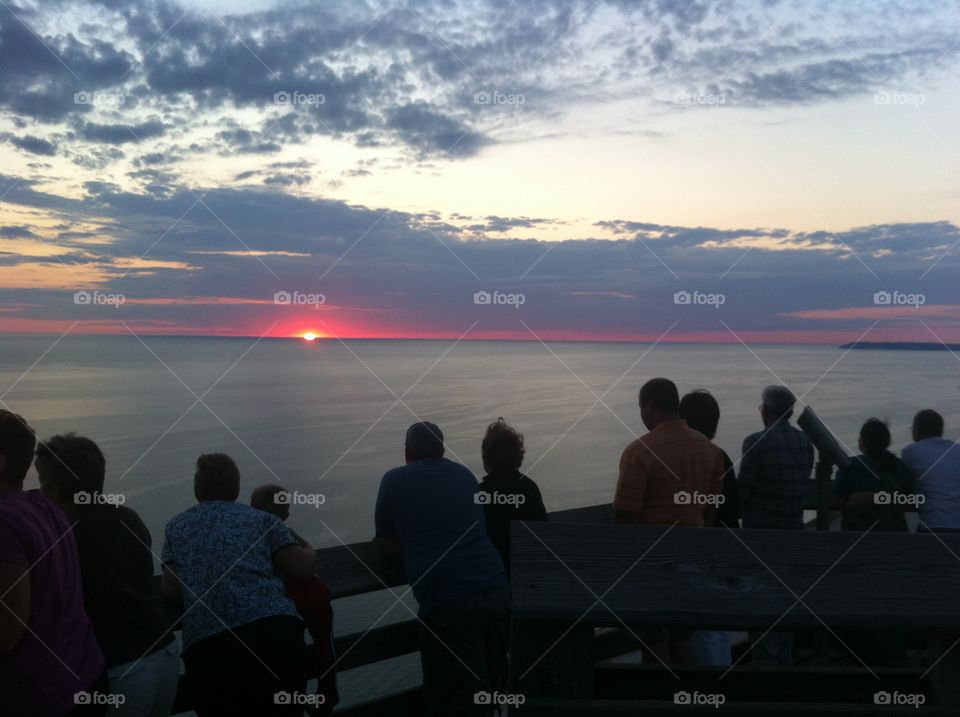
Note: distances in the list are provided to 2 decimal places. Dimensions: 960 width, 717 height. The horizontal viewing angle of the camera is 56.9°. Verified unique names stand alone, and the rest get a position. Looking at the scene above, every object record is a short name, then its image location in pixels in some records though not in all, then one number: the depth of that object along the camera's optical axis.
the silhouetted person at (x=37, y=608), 2.60
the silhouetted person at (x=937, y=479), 5.51
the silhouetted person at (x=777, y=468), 5.29
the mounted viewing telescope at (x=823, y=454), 5.04
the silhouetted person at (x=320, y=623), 3.68
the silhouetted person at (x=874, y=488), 5.51
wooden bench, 1.76
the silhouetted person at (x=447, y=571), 4.05
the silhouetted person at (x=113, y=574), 3.28
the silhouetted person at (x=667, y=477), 4.15
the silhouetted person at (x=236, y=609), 3.50
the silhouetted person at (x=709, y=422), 4.87
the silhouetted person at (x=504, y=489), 4.44
